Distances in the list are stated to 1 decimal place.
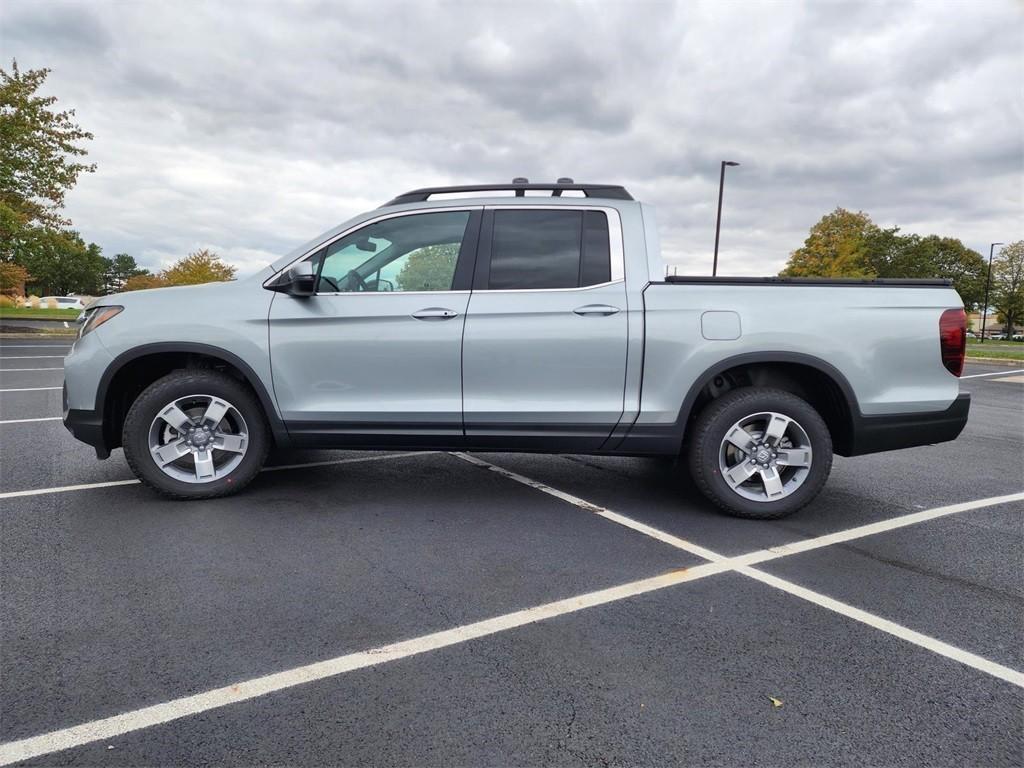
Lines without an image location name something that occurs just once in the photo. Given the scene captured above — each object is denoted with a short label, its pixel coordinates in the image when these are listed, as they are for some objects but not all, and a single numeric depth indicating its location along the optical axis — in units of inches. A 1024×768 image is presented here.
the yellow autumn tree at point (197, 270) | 2005.4
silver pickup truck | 159.0
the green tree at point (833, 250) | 1369.3
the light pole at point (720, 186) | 1127.2
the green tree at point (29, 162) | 786.2
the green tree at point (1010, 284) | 2420.5
